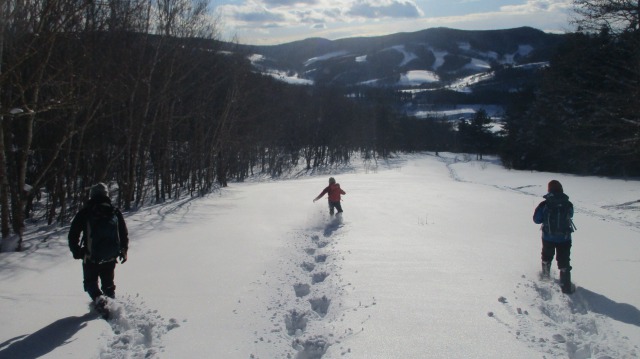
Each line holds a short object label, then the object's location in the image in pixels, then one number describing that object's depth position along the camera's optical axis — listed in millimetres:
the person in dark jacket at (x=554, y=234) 6922
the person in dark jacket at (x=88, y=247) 5285
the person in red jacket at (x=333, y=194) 13312
